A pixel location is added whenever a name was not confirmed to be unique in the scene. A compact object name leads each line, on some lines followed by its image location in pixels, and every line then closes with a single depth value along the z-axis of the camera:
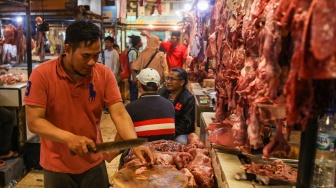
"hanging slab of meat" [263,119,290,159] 1.91
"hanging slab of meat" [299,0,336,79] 1.29
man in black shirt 5.45
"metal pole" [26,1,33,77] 5.85
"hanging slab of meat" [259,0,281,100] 1.74
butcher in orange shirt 2.62
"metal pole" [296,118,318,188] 1.70
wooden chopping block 2.60
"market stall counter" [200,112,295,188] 2.58
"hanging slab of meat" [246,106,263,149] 1.98
